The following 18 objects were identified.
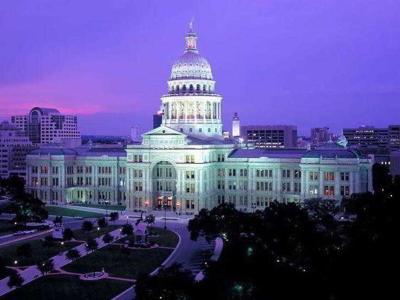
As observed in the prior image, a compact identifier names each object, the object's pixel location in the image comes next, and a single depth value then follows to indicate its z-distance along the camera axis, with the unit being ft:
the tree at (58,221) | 319.06
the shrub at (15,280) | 190.19
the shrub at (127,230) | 274.98
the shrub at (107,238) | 265.13
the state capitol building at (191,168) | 360.69
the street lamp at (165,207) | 343.16
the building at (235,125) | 530.06
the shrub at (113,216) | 329.31
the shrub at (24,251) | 232.32
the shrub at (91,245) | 247.09
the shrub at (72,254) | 230.89
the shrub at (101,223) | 304.09
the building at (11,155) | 606.55
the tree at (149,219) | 320.50
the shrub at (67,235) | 266.57
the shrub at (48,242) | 263.29
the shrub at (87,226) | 287.48
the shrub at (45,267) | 209.26
